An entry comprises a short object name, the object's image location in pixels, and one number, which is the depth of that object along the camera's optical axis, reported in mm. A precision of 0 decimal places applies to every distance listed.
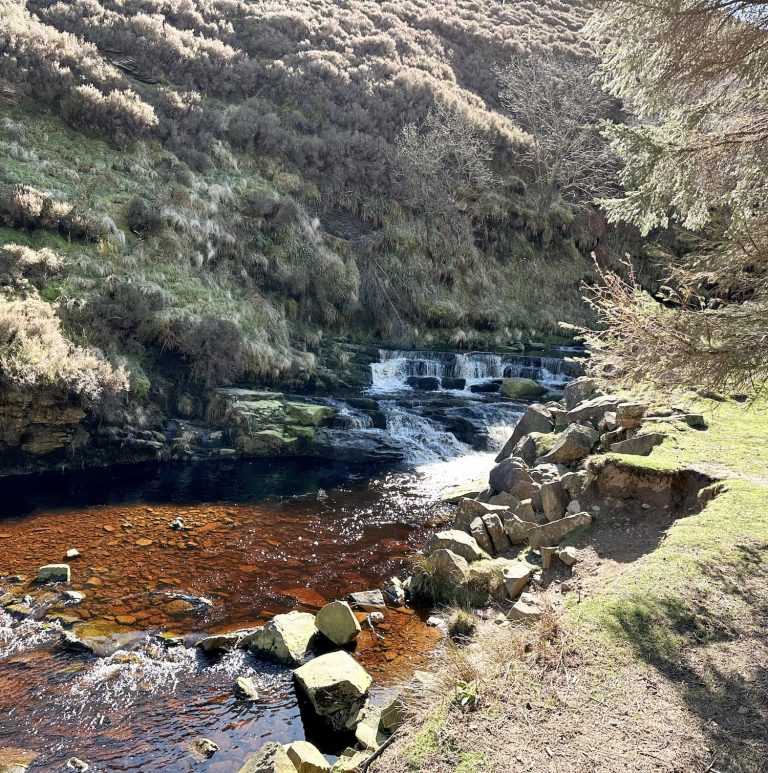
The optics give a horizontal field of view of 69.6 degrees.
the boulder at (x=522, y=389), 17422
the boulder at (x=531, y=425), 10305
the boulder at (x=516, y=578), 6027
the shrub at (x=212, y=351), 14234
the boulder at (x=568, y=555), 5902
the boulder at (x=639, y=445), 7206
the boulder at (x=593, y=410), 8827
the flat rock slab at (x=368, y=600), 6707
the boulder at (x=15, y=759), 4250
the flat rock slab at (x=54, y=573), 7035
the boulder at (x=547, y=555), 6145
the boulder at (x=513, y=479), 7906
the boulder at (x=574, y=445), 8048
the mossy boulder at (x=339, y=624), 5895
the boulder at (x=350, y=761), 3799
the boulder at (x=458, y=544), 6883
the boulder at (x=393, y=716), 4152
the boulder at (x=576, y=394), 10594
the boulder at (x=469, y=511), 7897
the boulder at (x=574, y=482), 7084
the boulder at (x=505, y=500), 7871
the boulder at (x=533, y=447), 9148
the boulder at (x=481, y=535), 7242
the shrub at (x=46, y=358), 10969
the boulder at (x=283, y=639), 5715
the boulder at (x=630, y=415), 8031
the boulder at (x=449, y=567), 6469
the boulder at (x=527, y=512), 7327
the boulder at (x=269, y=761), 3805
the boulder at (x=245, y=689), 5180
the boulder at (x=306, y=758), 3885
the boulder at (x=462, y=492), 10203
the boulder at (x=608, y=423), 8273
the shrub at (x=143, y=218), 16623
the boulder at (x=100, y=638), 5766
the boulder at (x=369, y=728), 4195
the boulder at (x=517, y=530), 7070
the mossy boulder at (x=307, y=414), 14055
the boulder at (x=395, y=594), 6824
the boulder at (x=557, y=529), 6508
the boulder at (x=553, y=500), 7109
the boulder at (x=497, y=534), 7164
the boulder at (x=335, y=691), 4812
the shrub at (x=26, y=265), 12586
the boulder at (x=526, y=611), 4852
